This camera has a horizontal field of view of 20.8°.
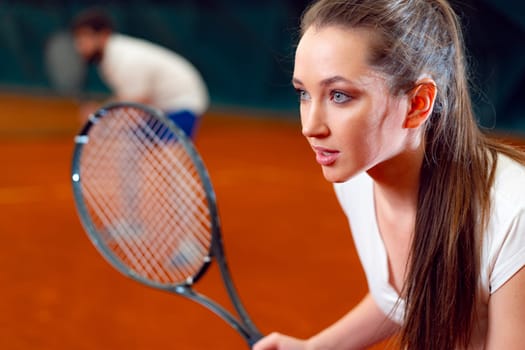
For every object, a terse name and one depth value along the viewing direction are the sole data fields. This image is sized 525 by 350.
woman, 1.64
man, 4.38
